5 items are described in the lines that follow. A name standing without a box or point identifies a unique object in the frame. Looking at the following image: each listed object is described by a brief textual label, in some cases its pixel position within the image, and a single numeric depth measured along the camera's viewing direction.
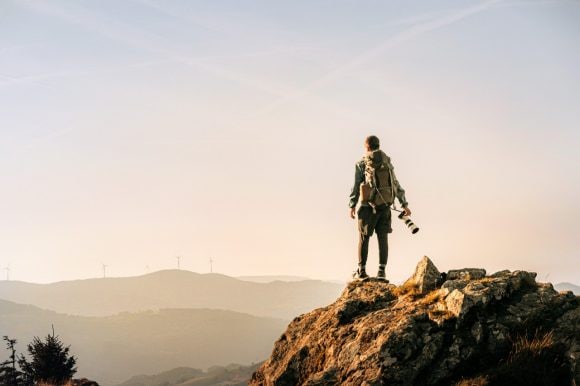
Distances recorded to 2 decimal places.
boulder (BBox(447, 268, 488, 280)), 9.74
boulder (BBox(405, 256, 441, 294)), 9.83
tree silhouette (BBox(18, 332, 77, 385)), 24.09
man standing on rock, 12.39
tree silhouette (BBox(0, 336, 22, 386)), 26.34
